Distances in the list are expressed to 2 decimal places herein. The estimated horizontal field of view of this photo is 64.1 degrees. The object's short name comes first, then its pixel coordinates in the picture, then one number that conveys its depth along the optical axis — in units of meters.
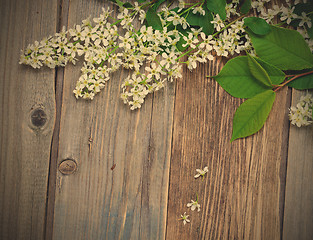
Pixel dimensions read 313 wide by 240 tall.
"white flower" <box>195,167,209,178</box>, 0.75
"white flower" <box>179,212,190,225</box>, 0.75
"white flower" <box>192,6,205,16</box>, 0.69
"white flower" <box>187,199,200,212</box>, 0.75
